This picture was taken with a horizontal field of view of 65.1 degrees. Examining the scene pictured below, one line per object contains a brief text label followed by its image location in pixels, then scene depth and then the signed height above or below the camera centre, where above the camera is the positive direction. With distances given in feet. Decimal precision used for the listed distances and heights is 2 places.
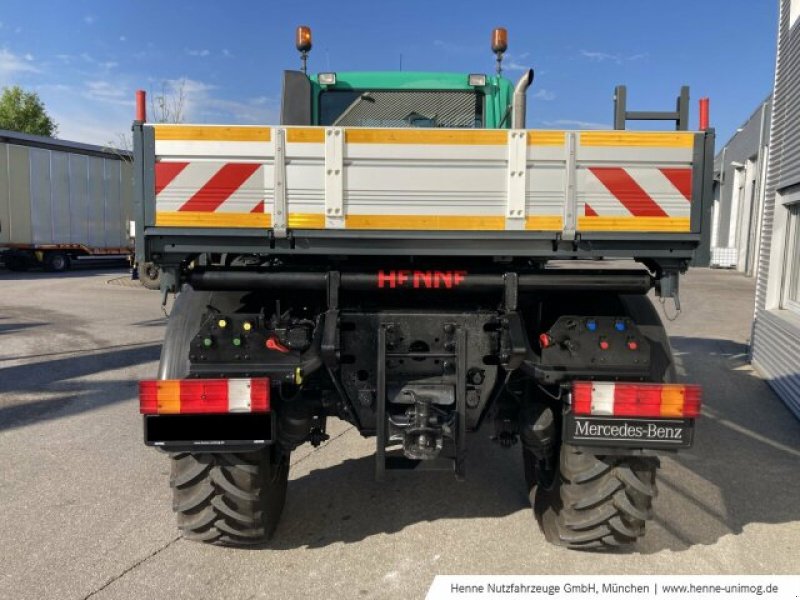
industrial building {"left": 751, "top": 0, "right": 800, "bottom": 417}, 23.31 -0.10
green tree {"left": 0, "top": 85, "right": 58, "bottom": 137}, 124.88 +21.69
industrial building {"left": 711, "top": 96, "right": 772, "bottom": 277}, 83.97 +6.46
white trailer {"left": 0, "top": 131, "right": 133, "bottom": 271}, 66.08 +2.31
